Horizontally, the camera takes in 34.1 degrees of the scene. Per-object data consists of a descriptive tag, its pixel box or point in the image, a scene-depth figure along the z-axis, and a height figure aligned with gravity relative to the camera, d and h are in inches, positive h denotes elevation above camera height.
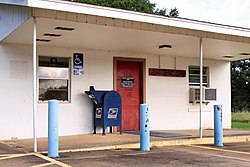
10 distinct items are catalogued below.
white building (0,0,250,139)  367.6 +44.1
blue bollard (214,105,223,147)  411.8 -29.5
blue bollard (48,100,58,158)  323.3 -26.7
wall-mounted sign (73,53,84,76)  498.2 +38.6
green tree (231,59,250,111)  1749.5 +29.9
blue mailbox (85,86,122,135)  481.1 -13.6
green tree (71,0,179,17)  1331.2 +312.7
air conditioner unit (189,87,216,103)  585.0 +1.1
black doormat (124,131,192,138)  476.3 -46.0
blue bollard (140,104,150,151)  367.2 -26.6
